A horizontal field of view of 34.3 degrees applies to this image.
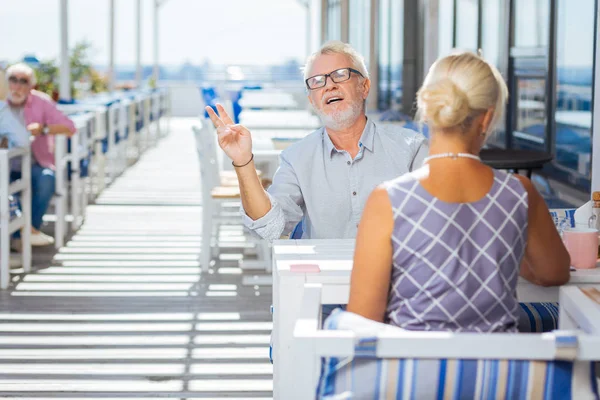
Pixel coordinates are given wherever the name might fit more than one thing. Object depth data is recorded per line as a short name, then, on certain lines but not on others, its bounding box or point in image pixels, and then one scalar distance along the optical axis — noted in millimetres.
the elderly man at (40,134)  5586
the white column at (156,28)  19062
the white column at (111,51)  12960
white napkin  2176
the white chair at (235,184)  5053
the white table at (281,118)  11180
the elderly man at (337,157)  2381
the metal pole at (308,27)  21141
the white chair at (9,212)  4641
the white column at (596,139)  3514
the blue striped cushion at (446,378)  1309
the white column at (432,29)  6910
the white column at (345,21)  12039
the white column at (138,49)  16578
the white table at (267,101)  14961
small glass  2142
